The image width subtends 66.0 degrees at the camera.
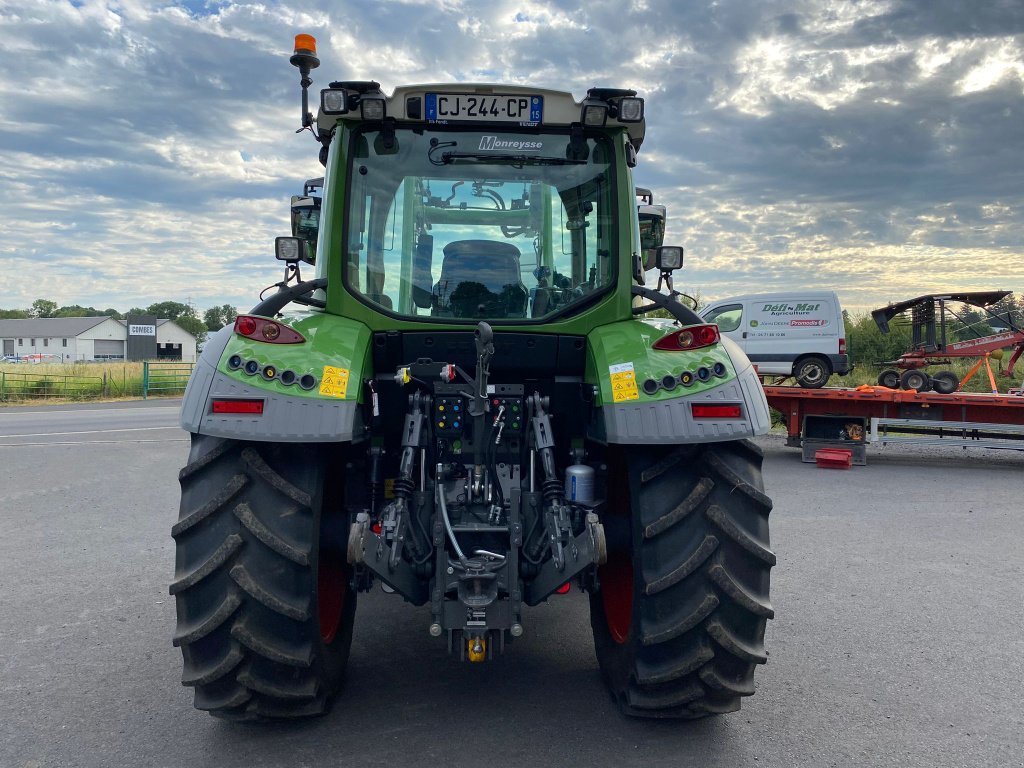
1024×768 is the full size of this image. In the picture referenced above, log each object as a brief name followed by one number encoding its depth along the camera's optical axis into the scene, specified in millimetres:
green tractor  3066
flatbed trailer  12008
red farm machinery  15781
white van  18656
